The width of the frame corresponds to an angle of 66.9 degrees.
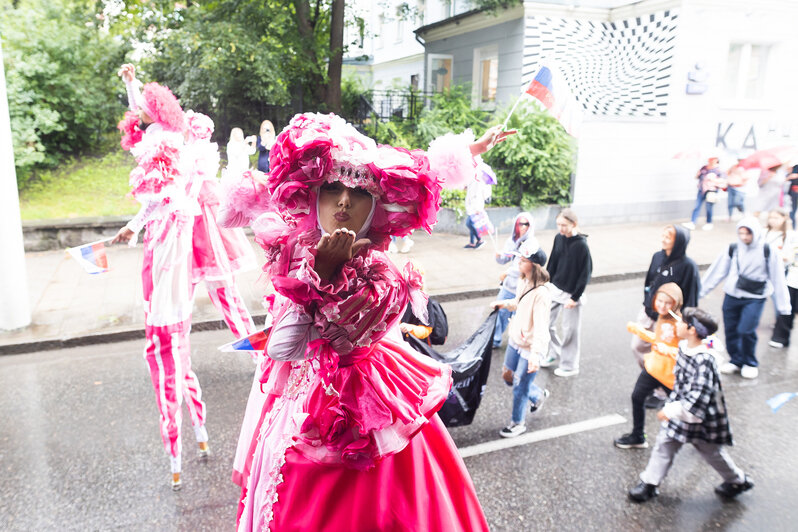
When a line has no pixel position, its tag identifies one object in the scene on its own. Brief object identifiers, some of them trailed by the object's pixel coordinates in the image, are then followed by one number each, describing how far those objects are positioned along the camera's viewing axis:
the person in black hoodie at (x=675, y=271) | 5.42
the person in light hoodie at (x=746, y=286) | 6.11
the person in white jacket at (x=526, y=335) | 4.62
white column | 6.71
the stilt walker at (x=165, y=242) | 3.93
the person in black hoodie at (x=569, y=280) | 5.88
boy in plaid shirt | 3.88
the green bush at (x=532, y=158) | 13.10
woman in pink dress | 2.16
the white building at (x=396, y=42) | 17.08
